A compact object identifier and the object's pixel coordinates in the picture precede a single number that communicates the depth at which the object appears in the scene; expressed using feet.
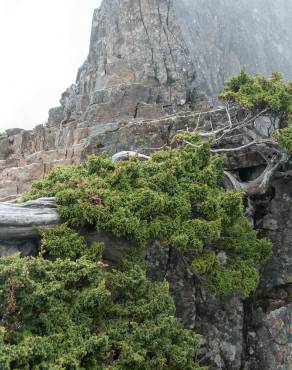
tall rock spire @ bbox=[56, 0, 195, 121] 87.04
